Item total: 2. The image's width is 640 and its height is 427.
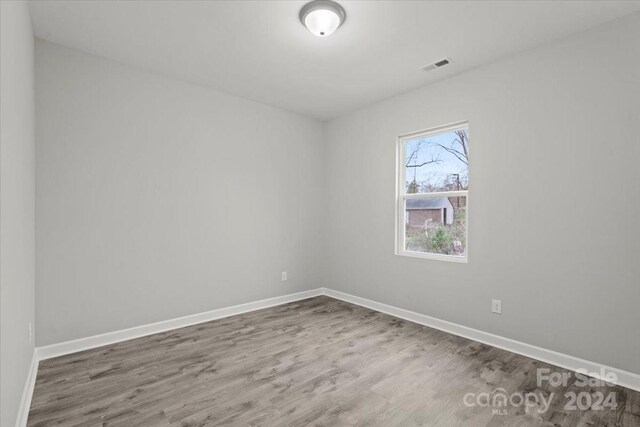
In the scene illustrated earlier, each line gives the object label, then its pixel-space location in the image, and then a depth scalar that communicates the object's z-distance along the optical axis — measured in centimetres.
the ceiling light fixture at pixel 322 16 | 222
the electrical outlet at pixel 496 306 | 291
